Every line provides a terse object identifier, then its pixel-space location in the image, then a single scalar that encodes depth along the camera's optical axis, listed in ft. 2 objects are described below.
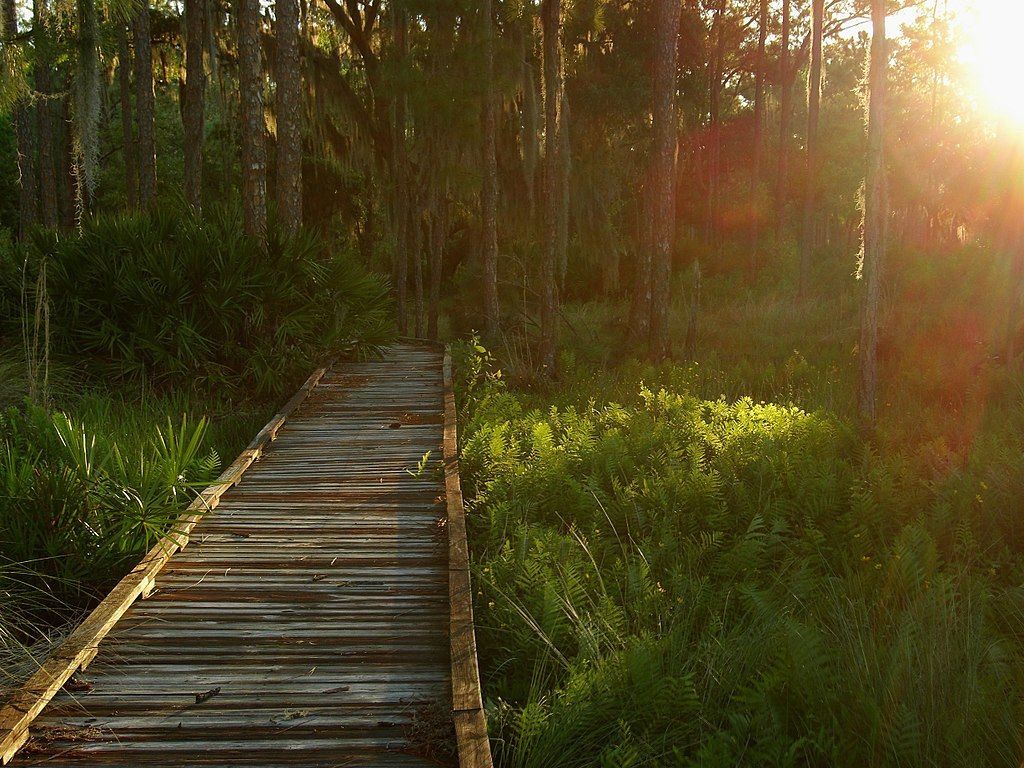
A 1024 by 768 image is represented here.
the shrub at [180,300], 34.32
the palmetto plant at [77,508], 15.60
